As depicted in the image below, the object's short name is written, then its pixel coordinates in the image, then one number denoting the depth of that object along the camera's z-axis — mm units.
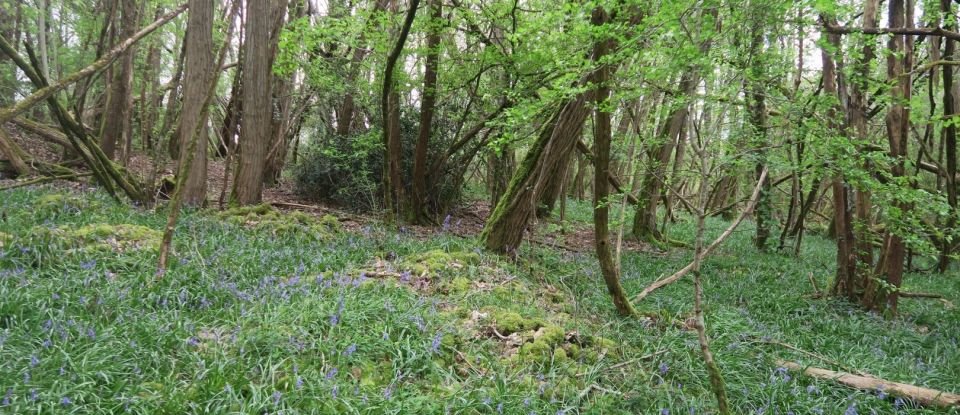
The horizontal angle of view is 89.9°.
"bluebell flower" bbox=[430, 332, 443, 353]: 3316
